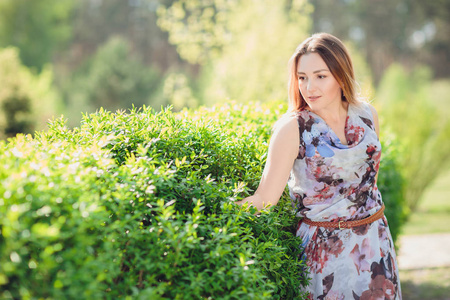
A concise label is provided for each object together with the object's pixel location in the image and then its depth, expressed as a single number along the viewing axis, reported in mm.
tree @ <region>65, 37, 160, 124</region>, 24578
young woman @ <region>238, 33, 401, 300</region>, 2287
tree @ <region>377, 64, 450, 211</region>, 12828
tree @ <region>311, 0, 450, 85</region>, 36312
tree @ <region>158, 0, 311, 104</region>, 13547
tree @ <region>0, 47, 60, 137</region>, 14750
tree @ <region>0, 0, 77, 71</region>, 36312
